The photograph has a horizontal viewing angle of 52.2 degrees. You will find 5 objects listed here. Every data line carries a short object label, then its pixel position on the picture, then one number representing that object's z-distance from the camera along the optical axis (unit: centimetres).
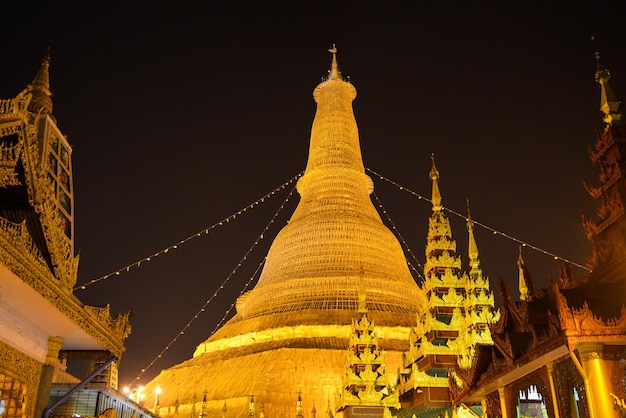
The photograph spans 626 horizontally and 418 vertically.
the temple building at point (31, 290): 798
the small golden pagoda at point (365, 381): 1820
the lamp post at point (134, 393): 2108
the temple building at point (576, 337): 809
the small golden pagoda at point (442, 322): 1667
